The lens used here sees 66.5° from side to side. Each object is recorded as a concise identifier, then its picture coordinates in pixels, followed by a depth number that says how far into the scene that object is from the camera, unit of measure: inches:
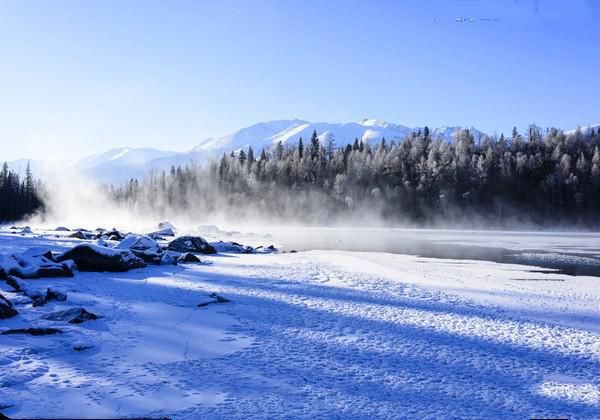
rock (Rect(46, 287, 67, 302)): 519.2
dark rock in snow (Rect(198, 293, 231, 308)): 516.8
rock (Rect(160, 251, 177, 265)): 956.6
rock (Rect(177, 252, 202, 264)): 1008.9
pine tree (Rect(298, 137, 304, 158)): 5490.7
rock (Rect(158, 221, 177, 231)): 3176.7
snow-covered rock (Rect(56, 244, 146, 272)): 813.9
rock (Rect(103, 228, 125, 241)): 1765.9
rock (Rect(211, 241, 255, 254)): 1371.2
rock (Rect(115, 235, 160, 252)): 1051.9
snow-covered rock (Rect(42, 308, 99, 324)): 416.3
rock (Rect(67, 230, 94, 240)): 1804.9
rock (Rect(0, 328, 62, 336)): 373.1
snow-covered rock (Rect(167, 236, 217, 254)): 1258.6
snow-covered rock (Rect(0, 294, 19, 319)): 417.0
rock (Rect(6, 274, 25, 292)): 575.8
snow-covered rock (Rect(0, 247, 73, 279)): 684.1
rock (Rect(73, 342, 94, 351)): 337.1
